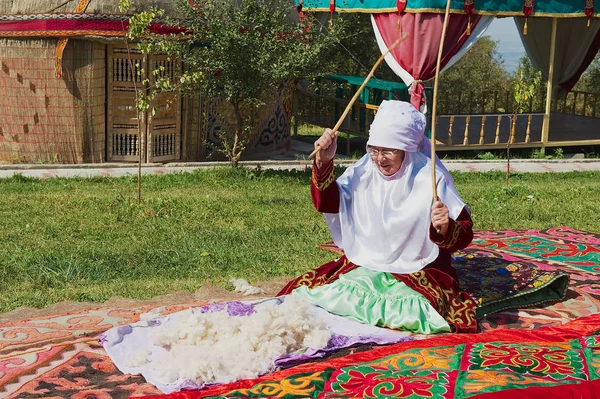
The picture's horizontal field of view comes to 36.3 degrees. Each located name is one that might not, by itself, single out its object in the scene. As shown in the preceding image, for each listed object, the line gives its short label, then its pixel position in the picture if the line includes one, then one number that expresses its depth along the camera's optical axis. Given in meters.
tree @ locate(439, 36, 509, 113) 22.75
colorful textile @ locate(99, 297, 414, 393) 4.44
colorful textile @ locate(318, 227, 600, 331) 5.53
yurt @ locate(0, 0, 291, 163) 12.59
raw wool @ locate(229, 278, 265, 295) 6.32
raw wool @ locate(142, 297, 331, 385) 4.30
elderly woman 5.04
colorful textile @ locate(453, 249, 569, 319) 5.57
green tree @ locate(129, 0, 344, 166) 11.17
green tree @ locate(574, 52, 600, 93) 21.42
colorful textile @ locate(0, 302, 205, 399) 4.21
